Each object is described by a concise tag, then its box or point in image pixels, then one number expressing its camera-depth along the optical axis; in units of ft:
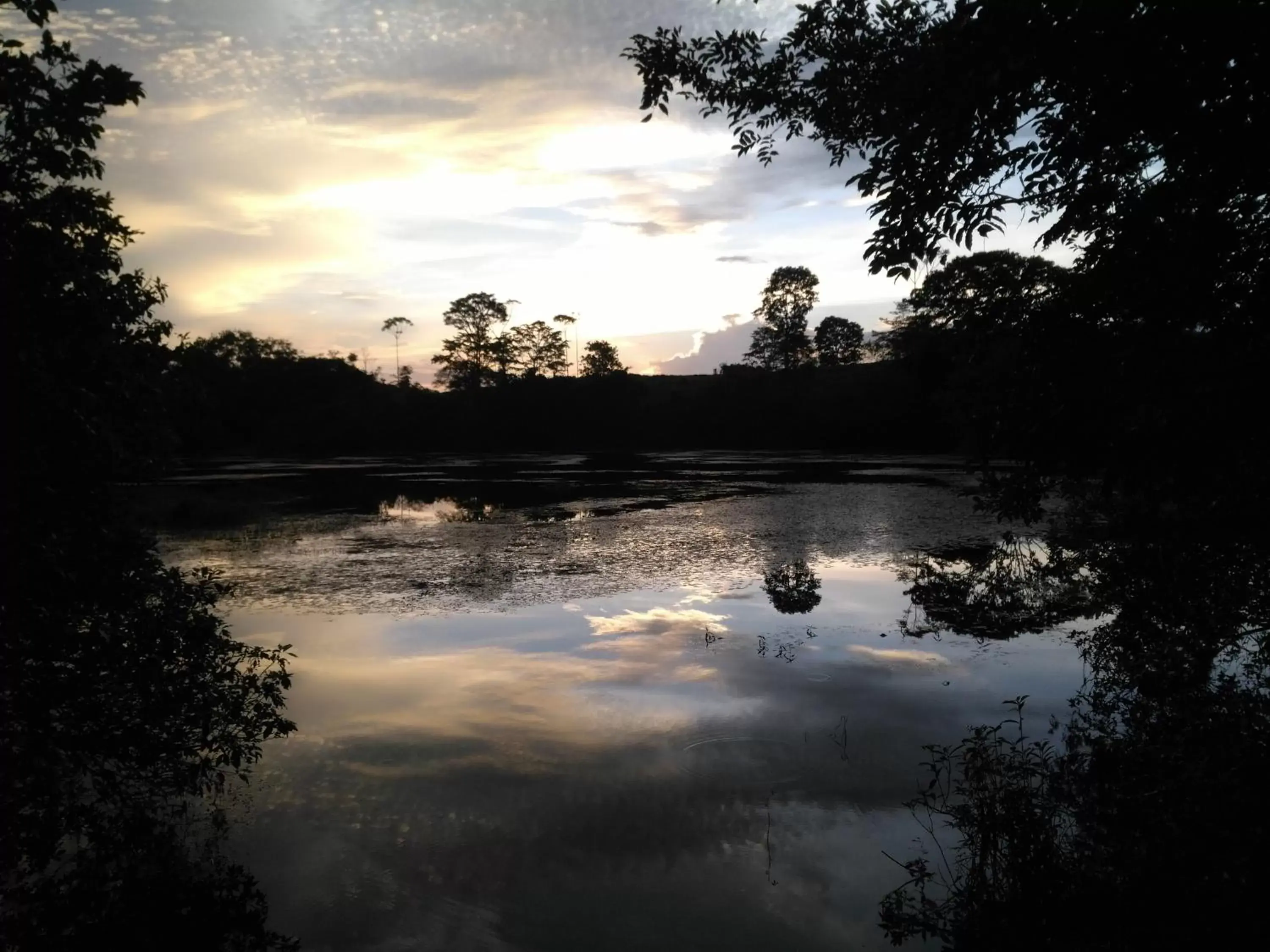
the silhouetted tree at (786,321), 268.41
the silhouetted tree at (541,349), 327.47
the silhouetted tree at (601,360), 307.17
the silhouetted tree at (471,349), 317.83
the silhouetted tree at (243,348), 327.88
